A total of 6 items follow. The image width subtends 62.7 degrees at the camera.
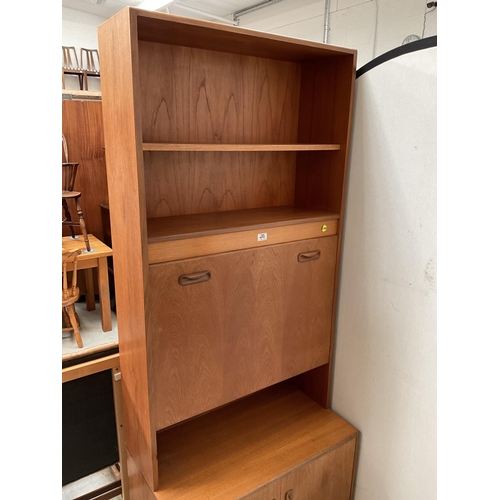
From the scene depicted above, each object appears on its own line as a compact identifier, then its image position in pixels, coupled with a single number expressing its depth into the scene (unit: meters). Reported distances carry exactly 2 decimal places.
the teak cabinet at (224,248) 1.28
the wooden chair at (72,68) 5.36
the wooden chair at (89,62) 5.54
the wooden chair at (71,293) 2.00
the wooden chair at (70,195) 2.20
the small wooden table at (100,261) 2.16
